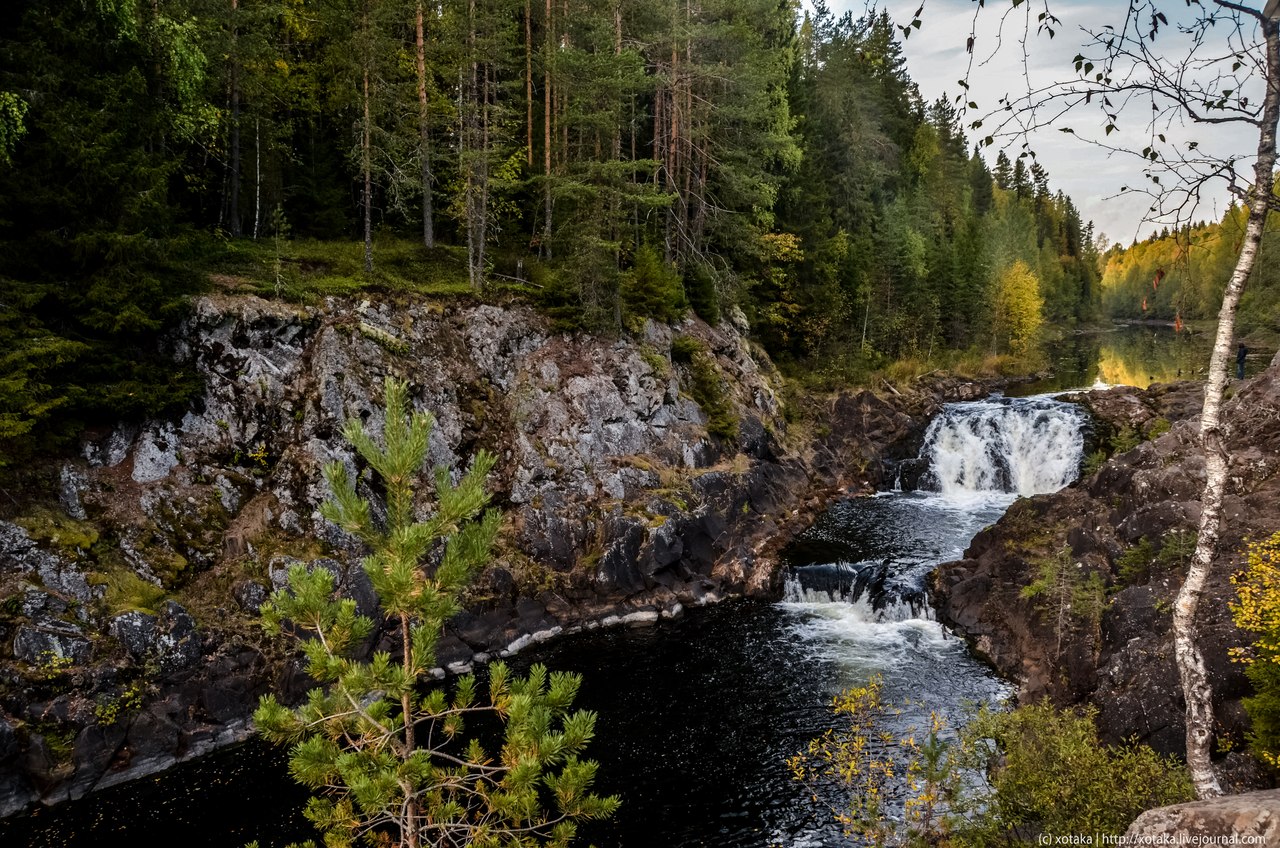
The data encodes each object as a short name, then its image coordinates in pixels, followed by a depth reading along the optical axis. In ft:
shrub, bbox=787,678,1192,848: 25.50
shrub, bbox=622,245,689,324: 91.91
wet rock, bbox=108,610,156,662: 48.11
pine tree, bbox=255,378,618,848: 21.81
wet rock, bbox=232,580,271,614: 54.24
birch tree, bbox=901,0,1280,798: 19.47
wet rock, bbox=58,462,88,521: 52.11
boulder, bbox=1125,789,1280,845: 17.31
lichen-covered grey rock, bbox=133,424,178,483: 57.31
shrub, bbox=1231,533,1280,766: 26.50
